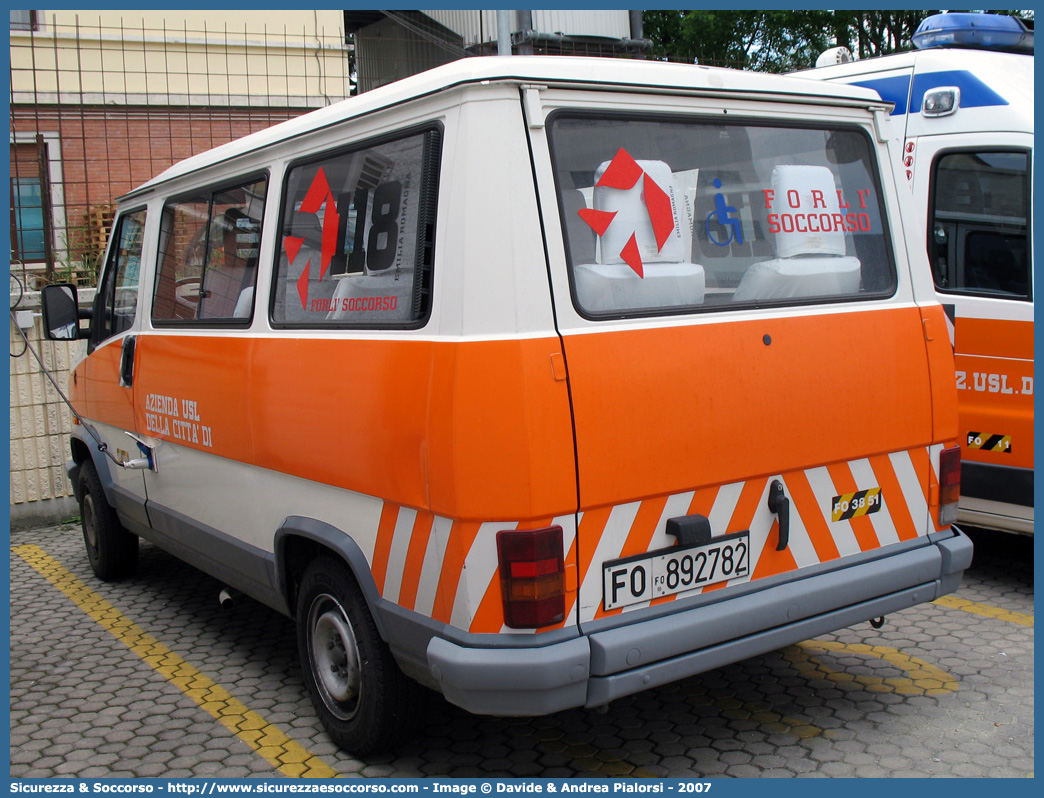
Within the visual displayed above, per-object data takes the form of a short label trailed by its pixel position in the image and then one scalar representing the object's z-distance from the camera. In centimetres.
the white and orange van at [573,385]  303
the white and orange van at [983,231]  533
